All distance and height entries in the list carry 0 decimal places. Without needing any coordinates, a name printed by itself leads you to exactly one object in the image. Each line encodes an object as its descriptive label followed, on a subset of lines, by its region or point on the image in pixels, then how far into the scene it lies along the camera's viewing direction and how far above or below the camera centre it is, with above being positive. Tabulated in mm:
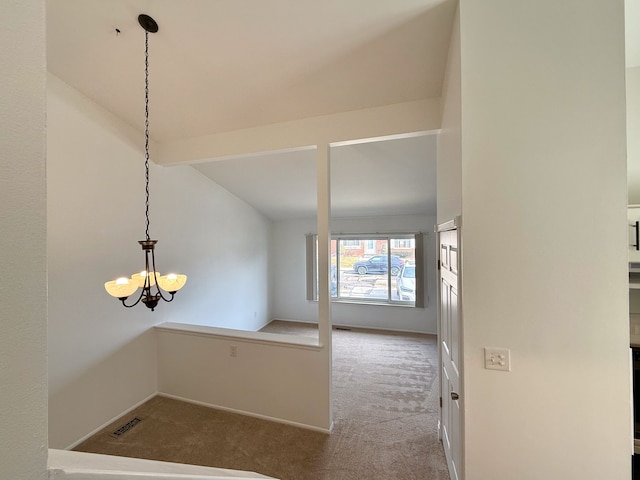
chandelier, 1854 -271
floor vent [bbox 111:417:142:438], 2641 -1784
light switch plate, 1447 -615
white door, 1704 -794
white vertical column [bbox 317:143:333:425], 2613 -71
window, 5730 -603
